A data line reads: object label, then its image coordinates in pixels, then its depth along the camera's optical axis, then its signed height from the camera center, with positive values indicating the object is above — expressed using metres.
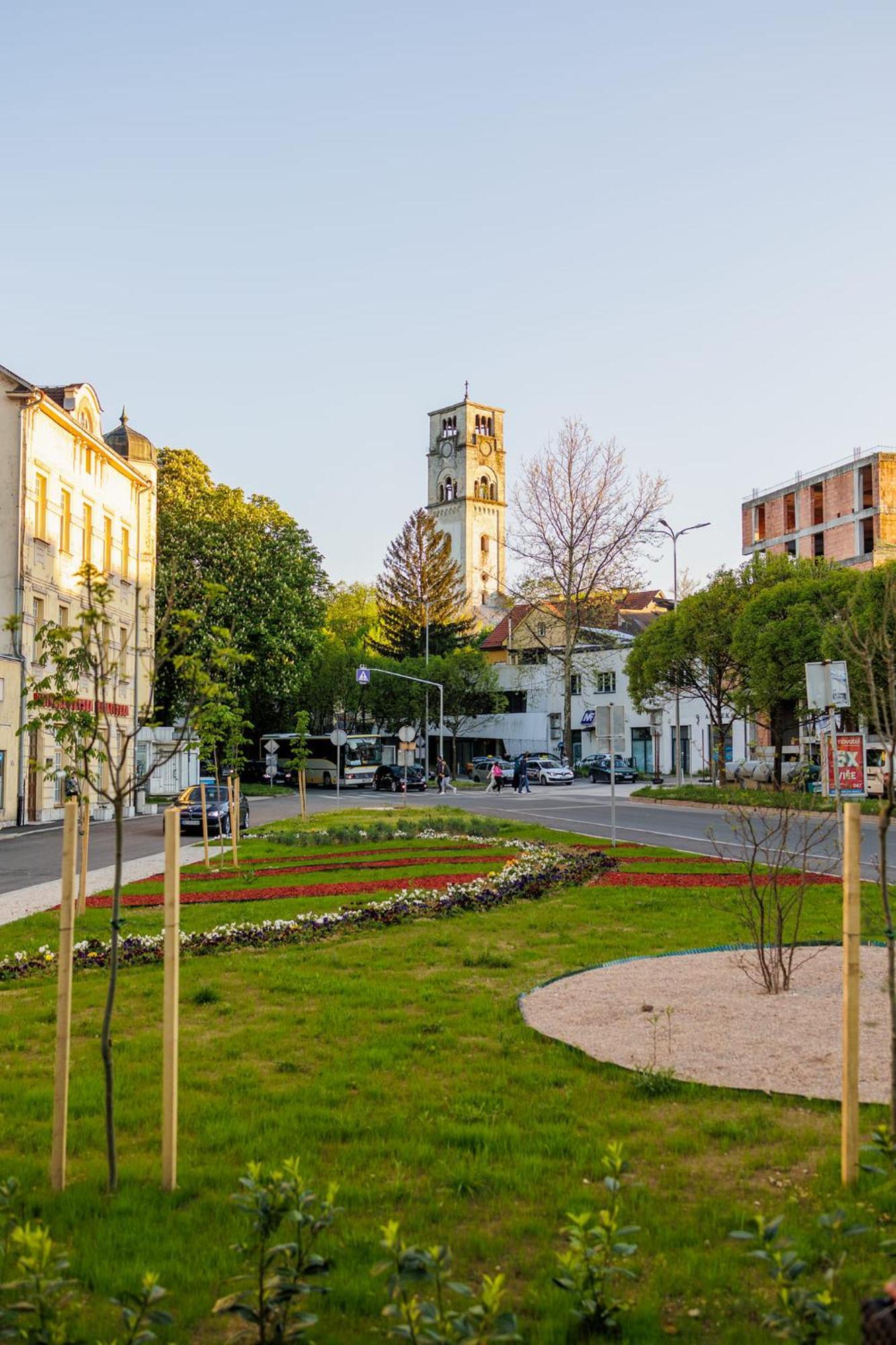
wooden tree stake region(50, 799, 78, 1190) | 5.00 -1.23
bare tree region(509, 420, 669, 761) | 55.19 +9.60
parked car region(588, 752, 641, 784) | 63.81 -1.63
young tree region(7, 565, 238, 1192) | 5.16 +0.35
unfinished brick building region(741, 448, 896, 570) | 63.50 +13.62
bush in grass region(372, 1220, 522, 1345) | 3.28 -1.66
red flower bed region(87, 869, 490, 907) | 15.48 -2.08
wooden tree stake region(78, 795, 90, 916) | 13.98 -1.54
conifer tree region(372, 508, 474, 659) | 89.62 +11.68
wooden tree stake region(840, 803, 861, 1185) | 4.82 -1.10
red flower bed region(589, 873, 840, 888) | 16.59 -2.07
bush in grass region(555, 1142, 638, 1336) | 3.70 -1.73
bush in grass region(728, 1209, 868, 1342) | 3.33 -1.67
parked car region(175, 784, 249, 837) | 28.53 -1.63
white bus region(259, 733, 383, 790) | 66.62 -1.03
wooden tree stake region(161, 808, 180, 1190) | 4.98 -1.22
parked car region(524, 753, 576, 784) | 64.38 -1.68
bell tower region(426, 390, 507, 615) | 122.50 +27.87
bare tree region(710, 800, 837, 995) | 8.71 -1.67
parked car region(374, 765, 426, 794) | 59.94 -1.94
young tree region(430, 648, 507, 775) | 78.94 +3.93
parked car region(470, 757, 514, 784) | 70.50 -1.63
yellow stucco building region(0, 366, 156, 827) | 32.81 +6.98
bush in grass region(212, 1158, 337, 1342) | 3.58 -1.72
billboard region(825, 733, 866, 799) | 16.14 -0.31
